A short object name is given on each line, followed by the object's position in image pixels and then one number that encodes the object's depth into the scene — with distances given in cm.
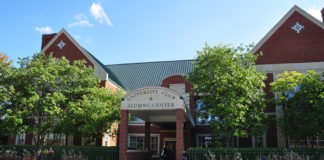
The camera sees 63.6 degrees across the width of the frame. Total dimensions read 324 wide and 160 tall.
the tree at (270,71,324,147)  1608
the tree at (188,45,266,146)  1664
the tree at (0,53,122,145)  1891
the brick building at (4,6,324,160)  1569
